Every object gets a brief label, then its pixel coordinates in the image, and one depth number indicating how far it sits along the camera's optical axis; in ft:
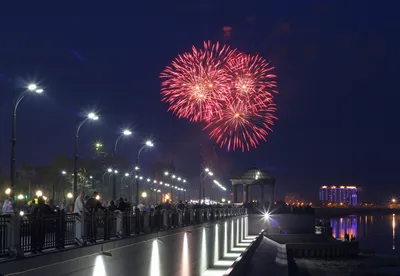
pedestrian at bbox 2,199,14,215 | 99.60
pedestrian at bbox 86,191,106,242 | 78.23
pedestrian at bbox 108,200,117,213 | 103.84
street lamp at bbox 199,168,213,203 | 340.67
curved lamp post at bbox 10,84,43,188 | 115.55
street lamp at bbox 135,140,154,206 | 228.18
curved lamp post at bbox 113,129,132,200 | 197.78
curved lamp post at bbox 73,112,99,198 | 155.33
